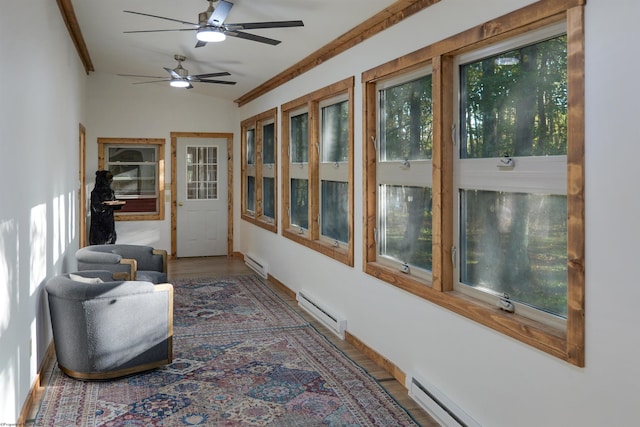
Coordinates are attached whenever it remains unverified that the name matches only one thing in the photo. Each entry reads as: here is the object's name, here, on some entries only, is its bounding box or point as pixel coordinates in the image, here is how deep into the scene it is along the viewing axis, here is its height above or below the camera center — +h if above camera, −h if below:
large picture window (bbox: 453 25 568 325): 2.60 +0.08
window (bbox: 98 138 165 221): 9.22 +0.29
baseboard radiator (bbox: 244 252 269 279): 7.71 -1.06
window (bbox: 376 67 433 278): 3.79 +0.13
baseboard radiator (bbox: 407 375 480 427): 3.07 -1.25
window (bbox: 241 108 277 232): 7.69 +0.32
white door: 9.60 -0.09
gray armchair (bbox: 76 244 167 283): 5.30 -0.68
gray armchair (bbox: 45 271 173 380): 3.75 -0.91
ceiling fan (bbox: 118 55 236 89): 6.50 +1.35
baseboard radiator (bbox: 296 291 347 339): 4.94 -1.18
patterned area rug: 3.33 -1.33
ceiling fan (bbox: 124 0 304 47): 3.82 +1.20
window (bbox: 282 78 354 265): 5.14 +0.21
